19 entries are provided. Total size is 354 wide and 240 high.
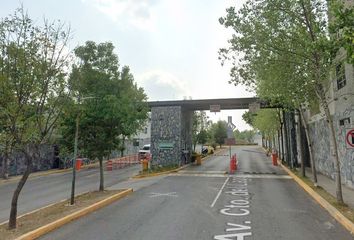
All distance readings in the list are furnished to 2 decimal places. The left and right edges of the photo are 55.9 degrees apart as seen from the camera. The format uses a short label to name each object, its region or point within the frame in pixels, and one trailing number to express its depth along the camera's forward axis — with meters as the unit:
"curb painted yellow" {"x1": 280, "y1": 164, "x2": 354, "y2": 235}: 9.52
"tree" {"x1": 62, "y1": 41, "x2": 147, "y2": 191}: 16.47
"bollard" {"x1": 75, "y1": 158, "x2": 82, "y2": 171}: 36.16
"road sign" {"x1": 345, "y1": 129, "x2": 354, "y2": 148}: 10.89
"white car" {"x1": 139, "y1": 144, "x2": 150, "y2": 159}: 44.33
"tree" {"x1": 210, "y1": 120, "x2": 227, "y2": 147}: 79.88
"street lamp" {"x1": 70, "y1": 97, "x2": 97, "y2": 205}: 13.67
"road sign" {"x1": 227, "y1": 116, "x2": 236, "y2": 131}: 29.68
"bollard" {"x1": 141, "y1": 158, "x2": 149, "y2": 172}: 30.05
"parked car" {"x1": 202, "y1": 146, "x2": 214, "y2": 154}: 55.53
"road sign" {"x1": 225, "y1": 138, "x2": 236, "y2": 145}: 30.27
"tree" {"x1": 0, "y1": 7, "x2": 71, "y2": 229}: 9.62
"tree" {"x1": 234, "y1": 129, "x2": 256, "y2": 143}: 131.11
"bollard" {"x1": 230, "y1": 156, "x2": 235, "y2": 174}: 28.88
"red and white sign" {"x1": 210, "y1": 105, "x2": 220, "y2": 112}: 31.14
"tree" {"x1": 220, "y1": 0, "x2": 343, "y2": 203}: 12.98
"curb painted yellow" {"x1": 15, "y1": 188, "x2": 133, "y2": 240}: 8.73
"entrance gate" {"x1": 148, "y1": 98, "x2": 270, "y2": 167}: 32.22
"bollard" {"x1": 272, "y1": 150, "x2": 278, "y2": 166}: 34.91
